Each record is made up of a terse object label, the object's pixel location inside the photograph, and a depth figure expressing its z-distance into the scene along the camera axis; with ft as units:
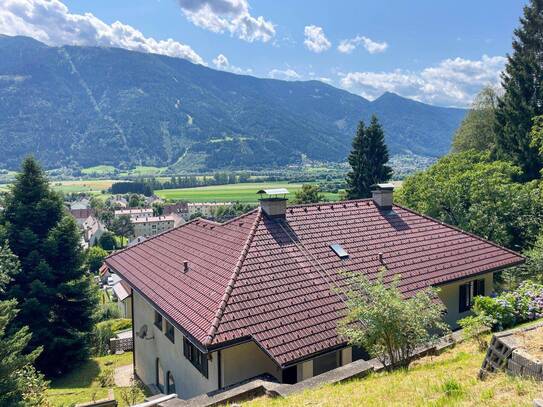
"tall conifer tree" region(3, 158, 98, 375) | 68.33
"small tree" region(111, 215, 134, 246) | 327.88
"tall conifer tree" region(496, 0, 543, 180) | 94.63
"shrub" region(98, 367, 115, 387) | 58.41
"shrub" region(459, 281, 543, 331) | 37.27
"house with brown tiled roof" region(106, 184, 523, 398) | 33.45
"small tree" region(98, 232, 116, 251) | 289.53
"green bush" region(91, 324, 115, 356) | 77.51
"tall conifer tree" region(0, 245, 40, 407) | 37.81
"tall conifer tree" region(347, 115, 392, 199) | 140.77
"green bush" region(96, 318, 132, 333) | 95.96
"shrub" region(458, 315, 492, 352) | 34.27
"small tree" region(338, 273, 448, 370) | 27.61
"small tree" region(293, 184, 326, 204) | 156.25
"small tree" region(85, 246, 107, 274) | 228.84
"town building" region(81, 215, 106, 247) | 310.14
